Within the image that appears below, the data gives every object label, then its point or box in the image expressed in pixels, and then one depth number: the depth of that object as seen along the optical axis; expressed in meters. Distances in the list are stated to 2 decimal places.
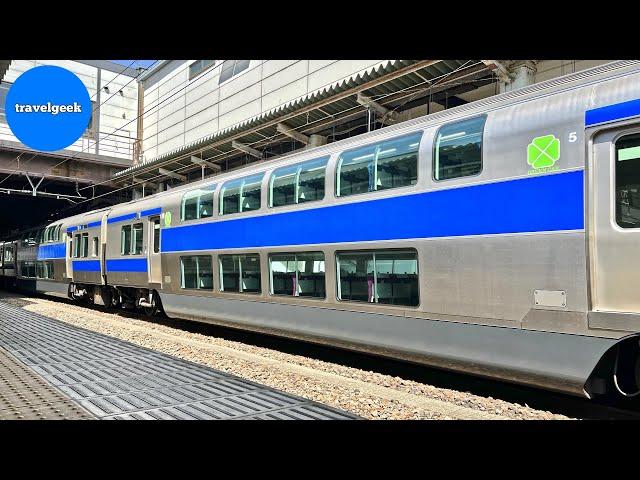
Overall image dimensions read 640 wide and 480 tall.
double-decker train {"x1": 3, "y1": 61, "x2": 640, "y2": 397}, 4.55
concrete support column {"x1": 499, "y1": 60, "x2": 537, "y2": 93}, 9.49
